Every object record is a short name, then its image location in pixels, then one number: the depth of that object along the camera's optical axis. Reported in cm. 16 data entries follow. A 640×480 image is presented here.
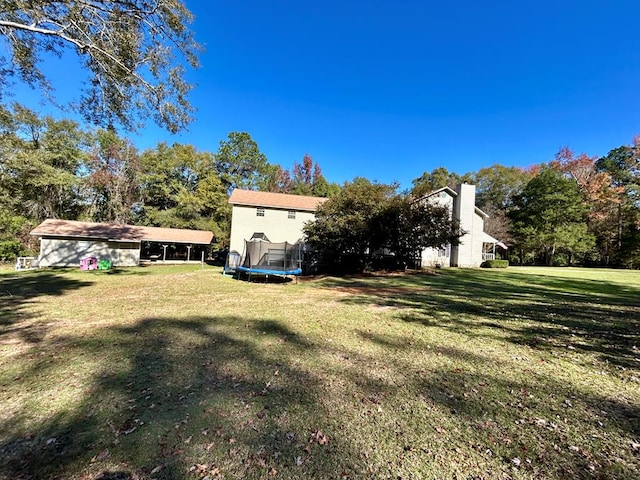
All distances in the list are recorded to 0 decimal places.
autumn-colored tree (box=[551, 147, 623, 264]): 3266
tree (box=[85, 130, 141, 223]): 2939
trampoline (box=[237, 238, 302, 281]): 1430
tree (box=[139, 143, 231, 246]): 3134
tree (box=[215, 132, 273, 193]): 3587
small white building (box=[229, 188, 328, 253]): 2208
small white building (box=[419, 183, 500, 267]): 2642
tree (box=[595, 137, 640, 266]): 3108
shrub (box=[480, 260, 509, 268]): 2591
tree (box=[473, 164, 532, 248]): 3881
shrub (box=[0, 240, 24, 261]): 2159
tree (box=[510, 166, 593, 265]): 3133
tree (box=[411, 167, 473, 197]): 4341
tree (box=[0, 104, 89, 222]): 2136
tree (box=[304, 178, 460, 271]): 1789
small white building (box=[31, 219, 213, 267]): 2080
